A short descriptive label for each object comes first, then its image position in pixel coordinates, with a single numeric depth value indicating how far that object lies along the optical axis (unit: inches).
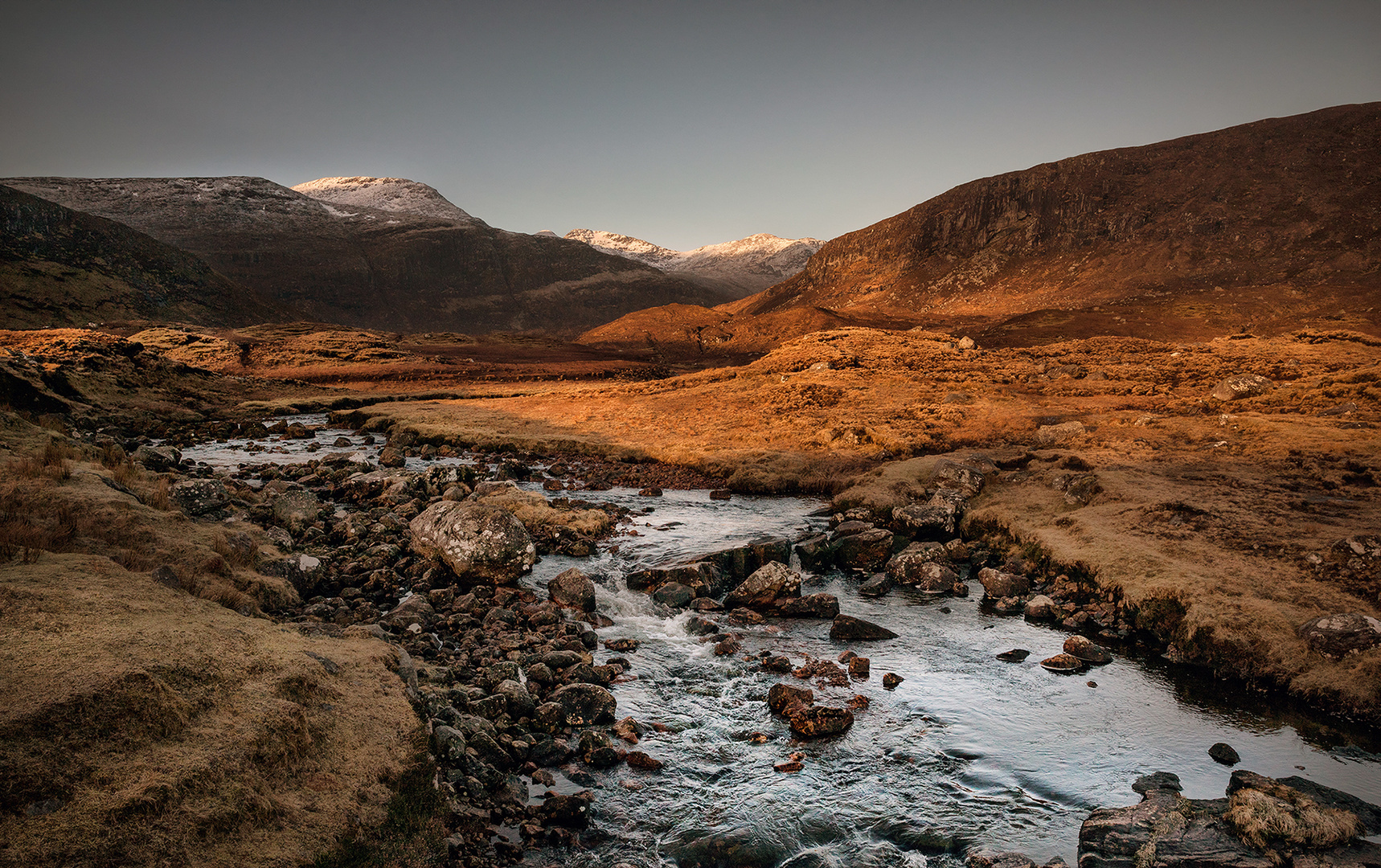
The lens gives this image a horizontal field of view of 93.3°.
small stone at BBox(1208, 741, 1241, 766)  321.4
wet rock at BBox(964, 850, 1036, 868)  251.6
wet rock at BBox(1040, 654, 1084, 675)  420.8
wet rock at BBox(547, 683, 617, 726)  343.6
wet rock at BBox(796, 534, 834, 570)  615.2
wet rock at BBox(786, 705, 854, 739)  344.8
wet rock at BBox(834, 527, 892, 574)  615.5
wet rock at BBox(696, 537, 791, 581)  576.7
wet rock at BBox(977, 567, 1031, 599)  530.9
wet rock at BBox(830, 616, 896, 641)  465.1
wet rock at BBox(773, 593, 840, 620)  505.0
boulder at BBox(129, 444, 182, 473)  781.3
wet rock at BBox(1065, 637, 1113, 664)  430.3
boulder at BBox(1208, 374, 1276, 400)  994.1
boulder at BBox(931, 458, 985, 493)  755.4
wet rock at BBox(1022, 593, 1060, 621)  498.0
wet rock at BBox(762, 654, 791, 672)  415.2
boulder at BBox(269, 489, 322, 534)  606.2
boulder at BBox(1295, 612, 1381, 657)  370.9
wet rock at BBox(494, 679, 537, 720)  335.9
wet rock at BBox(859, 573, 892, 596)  555.2
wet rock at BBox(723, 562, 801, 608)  520.7
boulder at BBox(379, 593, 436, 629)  421.7
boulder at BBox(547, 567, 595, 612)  503.2
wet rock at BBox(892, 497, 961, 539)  684.7
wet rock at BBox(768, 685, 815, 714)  365.7
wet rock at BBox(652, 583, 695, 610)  522.0
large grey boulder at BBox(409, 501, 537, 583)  533.6
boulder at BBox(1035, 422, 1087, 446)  909.5
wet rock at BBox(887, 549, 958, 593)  559.8
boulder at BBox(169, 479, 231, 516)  562.6
